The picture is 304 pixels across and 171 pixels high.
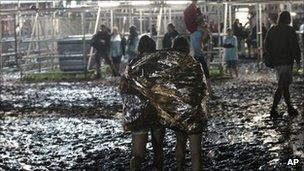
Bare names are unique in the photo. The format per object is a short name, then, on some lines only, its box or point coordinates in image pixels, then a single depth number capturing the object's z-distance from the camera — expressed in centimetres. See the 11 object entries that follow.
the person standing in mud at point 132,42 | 2417
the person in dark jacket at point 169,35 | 2119
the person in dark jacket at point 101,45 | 2416
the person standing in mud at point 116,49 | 2497
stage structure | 2430
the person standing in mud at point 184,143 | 709
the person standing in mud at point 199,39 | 1478
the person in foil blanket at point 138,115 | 720
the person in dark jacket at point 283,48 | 1151
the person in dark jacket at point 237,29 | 2927
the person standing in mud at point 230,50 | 2216
